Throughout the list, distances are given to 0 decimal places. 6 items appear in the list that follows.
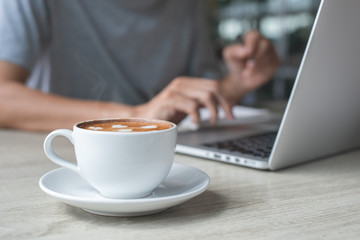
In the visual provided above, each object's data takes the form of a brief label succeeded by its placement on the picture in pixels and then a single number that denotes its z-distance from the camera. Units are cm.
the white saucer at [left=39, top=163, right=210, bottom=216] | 39
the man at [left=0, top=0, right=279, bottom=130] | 99
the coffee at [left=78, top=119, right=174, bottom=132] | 45
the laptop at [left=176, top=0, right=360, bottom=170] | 54
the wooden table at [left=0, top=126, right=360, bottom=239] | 39
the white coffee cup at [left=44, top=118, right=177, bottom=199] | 41
